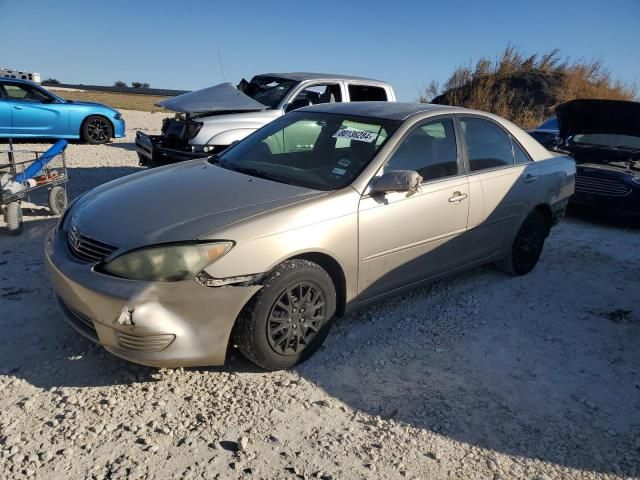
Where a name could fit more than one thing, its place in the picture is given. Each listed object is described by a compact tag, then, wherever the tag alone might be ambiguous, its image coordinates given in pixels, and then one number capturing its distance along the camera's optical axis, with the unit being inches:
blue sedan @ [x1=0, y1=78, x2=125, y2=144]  411.8
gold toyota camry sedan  109.1
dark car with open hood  275.3
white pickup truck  271.3
